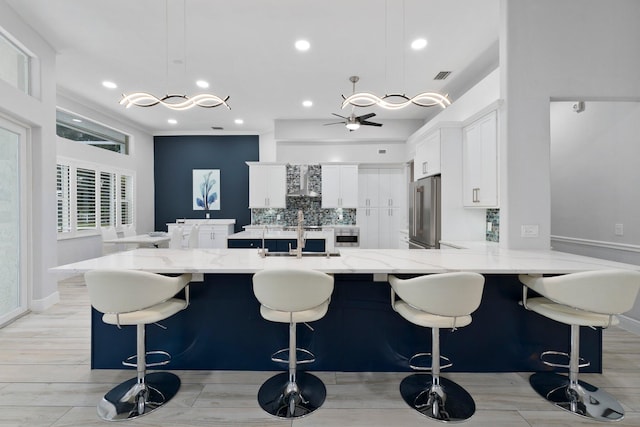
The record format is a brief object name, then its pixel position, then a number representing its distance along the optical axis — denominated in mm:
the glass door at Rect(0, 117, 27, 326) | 3279
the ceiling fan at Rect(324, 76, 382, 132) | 4402
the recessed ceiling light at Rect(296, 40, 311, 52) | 3641
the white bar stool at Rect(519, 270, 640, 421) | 1663
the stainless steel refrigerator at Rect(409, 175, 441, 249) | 4117
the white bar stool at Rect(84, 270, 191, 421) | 1687
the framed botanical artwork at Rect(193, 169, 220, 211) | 7668
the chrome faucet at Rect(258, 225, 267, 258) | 2345
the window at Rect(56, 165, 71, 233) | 5164
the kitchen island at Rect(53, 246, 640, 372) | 2275
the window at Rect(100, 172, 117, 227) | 6126
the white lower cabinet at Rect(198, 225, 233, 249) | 7215
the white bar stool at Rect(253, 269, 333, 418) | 1671
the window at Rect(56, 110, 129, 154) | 5336
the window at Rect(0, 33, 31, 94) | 3189
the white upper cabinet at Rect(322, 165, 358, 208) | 6648
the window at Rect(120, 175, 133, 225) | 6728
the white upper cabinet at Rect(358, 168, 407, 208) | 6875
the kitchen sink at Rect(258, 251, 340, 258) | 2385
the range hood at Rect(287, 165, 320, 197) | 6824
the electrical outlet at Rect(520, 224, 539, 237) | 2723
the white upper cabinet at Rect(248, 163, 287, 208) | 6734
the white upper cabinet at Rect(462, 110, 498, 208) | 3213
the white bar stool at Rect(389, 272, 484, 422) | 1660
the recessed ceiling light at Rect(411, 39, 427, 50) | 3621
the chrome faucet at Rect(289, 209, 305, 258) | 2325
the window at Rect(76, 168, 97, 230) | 5525
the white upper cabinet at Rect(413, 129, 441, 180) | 4160
